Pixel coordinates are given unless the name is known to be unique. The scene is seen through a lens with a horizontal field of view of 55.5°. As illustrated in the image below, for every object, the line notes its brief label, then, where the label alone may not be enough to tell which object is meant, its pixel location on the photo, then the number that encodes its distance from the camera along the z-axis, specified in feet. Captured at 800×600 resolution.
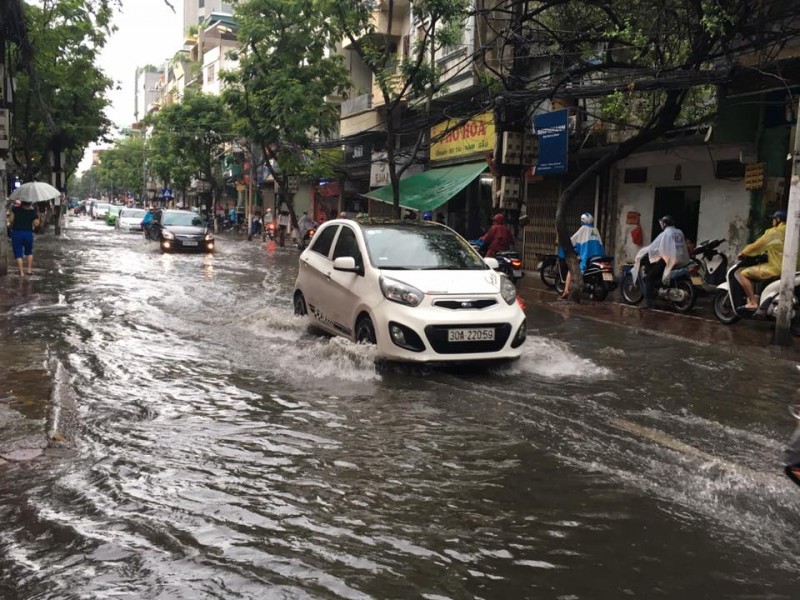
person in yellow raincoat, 35.40
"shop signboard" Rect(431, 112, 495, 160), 70.56
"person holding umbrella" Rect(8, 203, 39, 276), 51.08
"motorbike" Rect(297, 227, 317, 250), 94.59
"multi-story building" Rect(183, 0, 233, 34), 308.81
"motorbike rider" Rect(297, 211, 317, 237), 100.61
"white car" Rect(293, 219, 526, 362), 23.73
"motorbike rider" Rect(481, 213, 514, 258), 51.57
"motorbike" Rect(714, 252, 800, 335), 34.37
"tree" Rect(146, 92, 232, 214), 145.28
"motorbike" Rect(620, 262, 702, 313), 41.75
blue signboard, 58.34
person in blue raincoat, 49.42
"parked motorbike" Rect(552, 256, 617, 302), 47.55
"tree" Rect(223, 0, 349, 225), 77.30
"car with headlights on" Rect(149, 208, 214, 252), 87.15
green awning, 68.49
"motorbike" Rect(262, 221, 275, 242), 124.28
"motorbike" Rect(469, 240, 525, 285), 49.24
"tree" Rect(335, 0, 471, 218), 57.47
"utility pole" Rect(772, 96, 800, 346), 31.78
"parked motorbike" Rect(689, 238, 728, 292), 43.62
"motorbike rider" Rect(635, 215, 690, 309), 41.55
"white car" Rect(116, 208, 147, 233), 148.93
